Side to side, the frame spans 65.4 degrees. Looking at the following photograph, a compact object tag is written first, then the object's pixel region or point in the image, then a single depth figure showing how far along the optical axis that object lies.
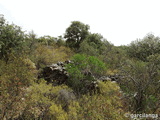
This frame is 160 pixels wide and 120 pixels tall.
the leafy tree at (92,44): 24.66
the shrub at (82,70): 12.39
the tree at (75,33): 33.38
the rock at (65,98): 9.81
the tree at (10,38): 13.52
